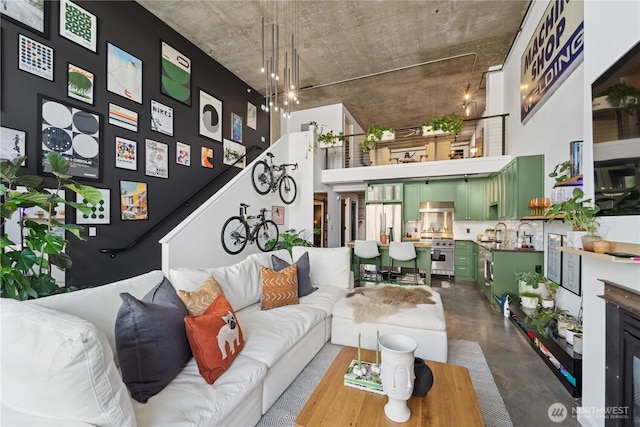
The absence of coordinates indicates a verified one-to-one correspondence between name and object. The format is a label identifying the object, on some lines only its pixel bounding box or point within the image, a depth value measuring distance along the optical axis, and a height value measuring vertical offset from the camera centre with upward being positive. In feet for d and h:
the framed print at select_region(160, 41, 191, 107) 13.31 +7.34
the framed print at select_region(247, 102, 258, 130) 19.67 +7.42
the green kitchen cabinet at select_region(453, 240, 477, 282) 19.44 -3.52
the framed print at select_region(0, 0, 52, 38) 8.05 +6.37
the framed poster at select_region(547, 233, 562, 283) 10.63 -1.91
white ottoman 7.73 -3.56
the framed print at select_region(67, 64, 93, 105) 9.51 +4.80
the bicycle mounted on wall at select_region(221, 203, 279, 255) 13.41 -1.16
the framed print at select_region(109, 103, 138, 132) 10.85 +4.08
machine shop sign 8.54 +6.27
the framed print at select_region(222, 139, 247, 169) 17.34 +4.07
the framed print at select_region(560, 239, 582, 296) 9.11 -2.15
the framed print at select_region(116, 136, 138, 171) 11.06 +2.55
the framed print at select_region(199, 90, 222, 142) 15.60 +5.93
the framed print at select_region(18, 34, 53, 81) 8.31 +5.08
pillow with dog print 4.92 -2.54
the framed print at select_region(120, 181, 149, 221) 11.20 +0.49
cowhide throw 8.28 -2.97
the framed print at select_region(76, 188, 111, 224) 9.66 -0.05
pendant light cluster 11.00 +9.94
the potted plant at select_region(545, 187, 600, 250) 5.47 -0.06
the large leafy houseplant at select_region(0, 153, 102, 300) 5.48 -0.67
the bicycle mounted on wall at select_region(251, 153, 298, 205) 16.26 +2.26
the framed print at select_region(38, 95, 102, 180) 8.83 +2.76
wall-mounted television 4.33 +1.43
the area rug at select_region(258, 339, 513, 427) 5.82 -4.59
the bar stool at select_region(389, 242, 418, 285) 15.79 -2.28
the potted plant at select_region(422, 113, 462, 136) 16.49 +5.69
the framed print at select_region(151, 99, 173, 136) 12.64 +4.71
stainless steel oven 20.10 -3.34
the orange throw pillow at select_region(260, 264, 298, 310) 8.66 -2.57
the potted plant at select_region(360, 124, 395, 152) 18.65 +5.66
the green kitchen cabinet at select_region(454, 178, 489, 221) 19.56 +0.97
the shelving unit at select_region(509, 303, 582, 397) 6.73 -4.19
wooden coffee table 3.97 -3.18
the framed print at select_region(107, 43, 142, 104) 10.85 +6.03
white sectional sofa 2.94 -2.29
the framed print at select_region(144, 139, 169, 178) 12.37 +2.60
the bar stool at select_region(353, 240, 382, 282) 16.79 -2.34
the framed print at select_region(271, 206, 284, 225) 18.11 -0.09
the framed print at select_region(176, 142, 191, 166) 13.96 +3.18
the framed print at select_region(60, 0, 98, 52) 9.38 +7.01
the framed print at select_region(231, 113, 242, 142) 18.01 +6.00
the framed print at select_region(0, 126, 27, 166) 7.91 +2.12
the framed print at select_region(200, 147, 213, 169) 15.51 +3.32
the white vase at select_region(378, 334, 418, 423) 3.97 -2.56
